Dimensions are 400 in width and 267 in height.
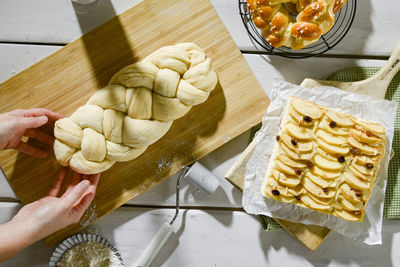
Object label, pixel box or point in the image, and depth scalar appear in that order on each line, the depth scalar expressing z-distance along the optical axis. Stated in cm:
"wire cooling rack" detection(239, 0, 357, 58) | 179
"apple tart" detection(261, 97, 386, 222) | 159
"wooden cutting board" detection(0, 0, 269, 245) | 171
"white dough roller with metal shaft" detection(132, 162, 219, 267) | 169
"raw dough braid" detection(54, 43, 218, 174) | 153
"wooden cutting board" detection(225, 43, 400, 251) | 171
